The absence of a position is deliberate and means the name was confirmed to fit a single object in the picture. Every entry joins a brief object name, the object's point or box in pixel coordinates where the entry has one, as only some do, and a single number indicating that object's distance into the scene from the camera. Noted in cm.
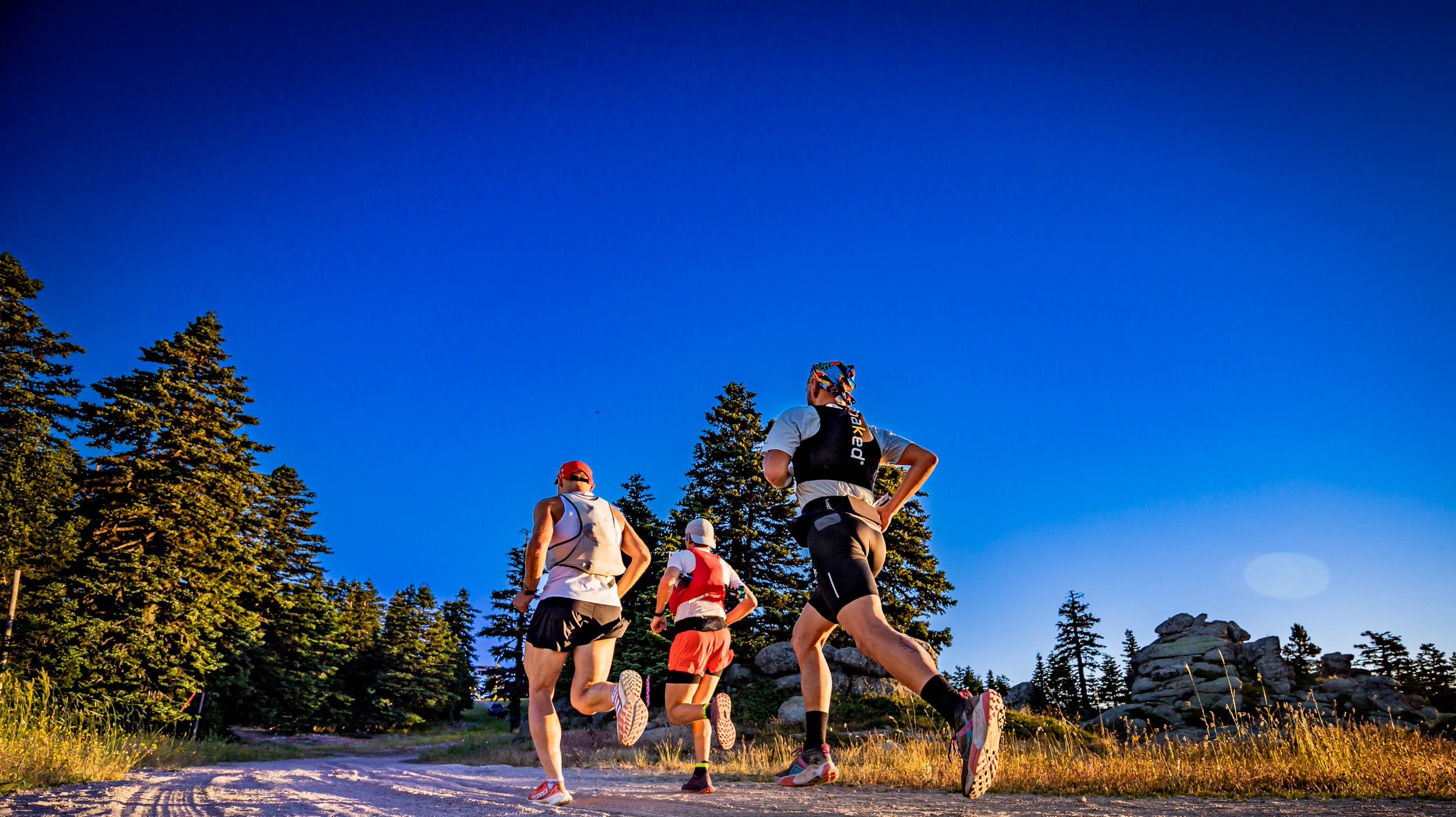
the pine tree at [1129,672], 3072
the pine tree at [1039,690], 2075
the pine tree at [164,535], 2217
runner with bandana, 312
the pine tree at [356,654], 4256
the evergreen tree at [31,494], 1988
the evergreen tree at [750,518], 2525
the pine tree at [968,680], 2505
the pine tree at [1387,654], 3778
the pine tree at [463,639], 5969
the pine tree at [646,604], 2392
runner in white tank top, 486
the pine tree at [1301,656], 3138
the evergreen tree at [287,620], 3125
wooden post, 1950
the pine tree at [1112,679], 3234
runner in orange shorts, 658
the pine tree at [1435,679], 2802
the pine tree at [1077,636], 4519
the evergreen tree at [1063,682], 2346
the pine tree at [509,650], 4503
